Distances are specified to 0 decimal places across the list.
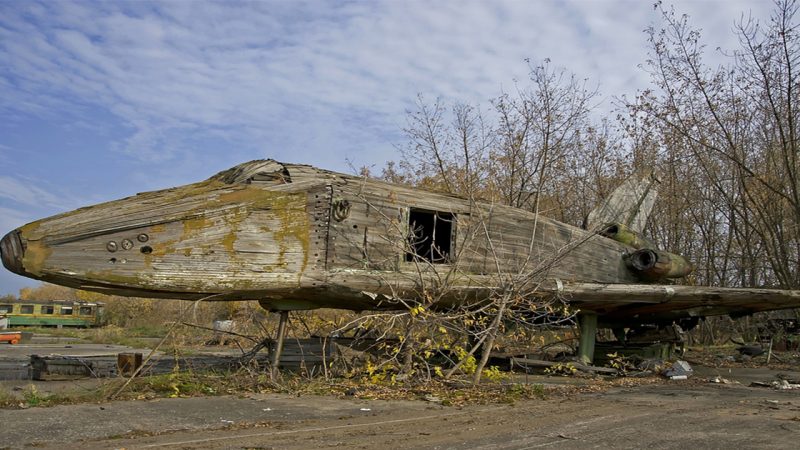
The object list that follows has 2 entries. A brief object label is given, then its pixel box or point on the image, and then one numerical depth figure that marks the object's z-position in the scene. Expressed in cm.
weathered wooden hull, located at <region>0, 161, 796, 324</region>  782
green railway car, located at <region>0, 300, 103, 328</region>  3538
